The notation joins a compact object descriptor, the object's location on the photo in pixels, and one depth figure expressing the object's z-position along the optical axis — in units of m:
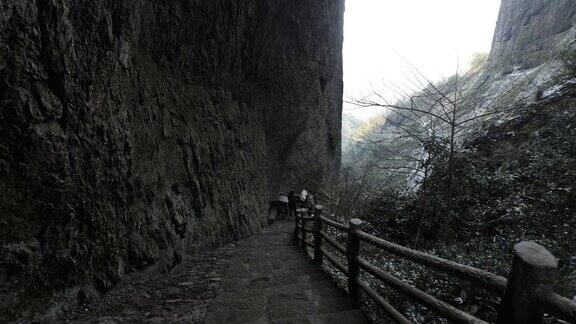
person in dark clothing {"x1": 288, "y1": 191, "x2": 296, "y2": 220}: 14.18
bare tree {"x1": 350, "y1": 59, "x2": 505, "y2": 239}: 7.62
